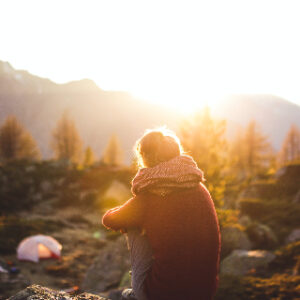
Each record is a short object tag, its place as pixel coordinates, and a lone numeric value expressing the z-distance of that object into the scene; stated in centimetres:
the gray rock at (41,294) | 308
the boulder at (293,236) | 1065
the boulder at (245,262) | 775
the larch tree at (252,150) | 3894
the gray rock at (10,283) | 850
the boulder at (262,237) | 1070
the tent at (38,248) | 1199
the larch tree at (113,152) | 5706
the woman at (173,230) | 262
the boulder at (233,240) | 958
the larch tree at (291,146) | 4991
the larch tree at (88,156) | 5238
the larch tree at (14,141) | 4306
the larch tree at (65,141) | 4953
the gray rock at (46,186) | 2853
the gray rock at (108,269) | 879
